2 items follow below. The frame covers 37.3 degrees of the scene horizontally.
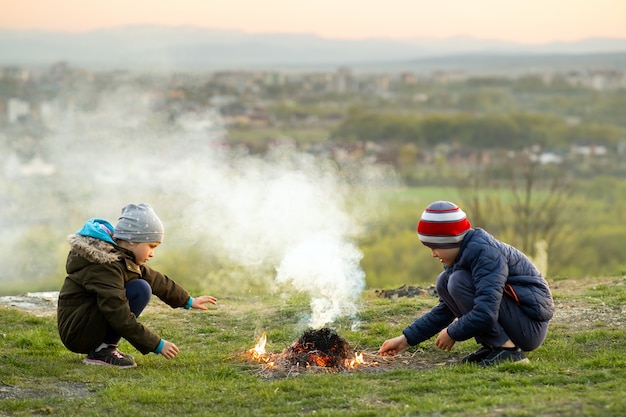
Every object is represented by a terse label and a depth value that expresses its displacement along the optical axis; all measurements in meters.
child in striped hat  7.42
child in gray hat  7.87
